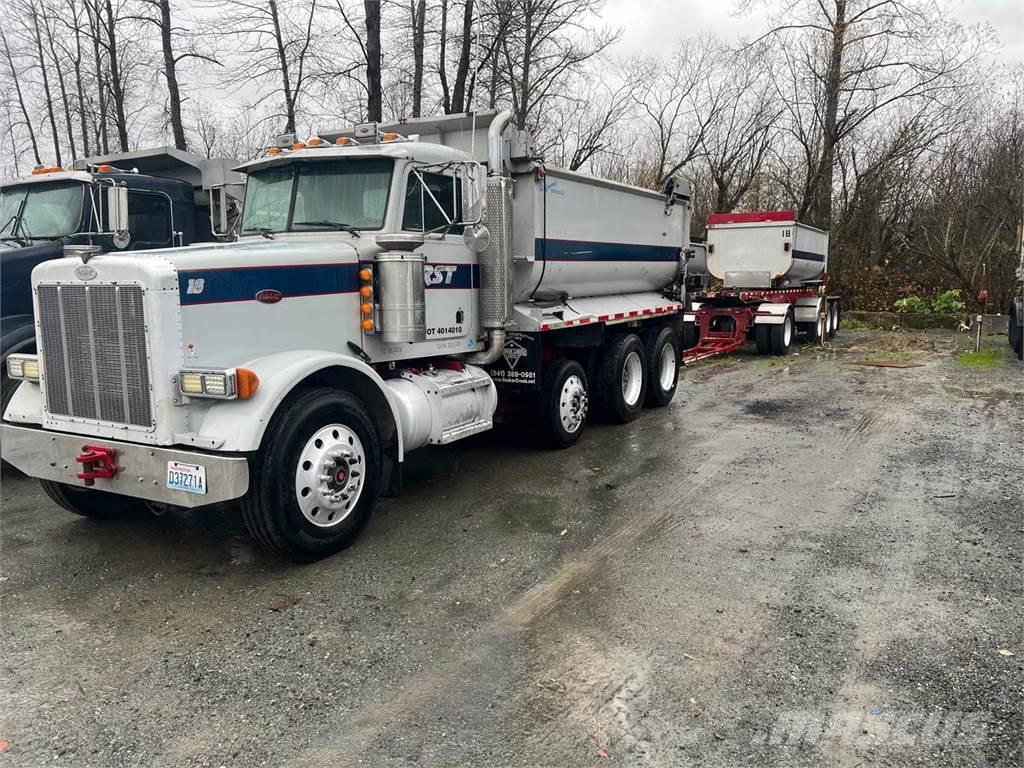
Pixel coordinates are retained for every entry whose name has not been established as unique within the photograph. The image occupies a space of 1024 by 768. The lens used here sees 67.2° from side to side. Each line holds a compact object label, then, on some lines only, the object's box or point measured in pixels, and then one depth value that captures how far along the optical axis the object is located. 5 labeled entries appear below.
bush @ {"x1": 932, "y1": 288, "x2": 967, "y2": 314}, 21.06
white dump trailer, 16.05
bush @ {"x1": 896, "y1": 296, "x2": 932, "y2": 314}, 21.59
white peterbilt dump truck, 4.46
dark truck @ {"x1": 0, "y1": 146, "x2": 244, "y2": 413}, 6.86
